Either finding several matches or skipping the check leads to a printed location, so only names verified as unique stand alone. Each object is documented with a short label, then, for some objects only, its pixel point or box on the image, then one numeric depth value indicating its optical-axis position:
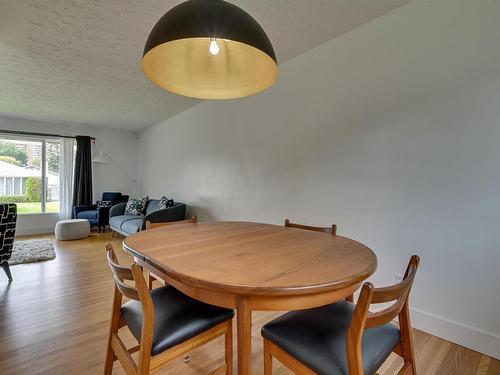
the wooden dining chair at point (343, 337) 0.74
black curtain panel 5.46
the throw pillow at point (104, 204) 5.40
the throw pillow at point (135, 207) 4.85
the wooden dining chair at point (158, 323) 0.89
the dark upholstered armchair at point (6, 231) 2.44
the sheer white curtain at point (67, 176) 5.41
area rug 3.35
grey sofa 3.79
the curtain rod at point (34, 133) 4.84
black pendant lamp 0.98
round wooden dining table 0.79
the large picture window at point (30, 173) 4.97
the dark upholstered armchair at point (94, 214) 5.05
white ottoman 4.52
